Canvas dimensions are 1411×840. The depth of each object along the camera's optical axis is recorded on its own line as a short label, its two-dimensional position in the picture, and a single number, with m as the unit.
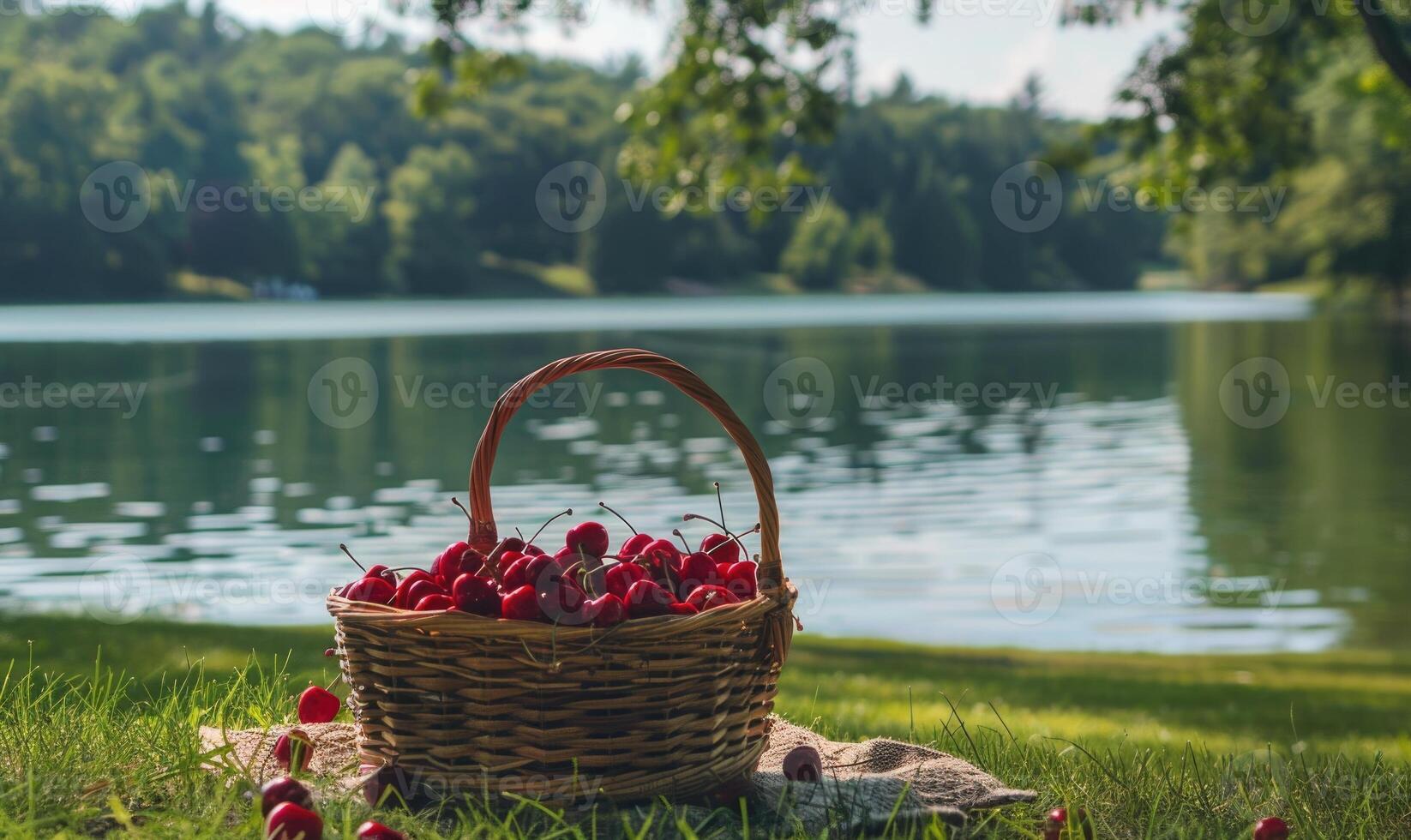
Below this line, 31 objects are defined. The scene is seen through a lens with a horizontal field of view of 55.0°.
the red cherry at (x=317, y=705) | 3.49
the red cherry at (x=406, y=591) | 3.02
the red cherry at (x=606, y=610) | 2.79
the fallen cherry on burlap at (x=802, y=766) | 3.12
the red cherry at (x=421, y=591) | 3.02
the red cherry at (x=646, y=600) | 2.89
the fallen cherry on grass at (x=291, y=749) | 3.10
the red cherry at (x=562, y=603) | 2.80
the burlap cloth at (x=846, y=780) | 2.89
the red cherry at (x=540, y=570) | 2.92
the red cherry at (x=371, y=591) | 3.06
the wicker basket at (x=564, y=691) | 2.79
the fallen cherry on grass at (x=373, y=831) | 2.52
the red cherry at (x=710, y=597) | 2.97
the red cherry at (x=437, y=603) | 2.92
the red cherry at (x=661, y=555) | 3.18
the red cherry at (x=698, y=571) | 3.17
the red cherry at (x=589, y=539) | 3.24
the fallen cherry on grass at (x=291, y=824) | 2.46
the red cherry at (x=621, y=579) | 3.03
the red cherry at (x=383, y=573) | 3.11
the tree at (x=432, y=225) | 98.06
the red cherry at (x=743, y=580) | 3.20
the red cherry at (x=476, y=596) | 2.88
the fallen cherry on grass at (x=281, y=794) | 2.60
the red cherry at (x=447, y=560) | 3.14
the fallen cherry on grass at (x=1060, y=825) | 2.77
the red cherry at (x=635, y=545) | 3.38
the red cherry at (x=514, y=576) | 2.95
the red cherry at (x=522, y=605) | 2.81
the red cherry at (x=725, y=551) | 3.51
